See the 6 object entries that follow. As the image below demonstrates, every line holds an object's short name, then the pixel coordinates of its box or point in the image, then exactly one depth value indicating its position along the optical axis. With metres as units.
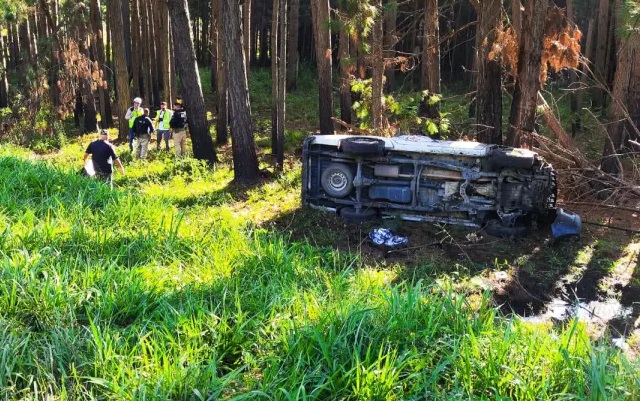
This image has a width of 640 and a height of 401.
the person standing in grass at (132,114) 15.44
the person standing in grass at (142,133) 14.82
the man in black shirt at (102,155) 11.02
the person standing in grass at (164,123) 16.12
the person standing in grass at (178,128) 15.04
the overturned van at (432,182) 9.29
